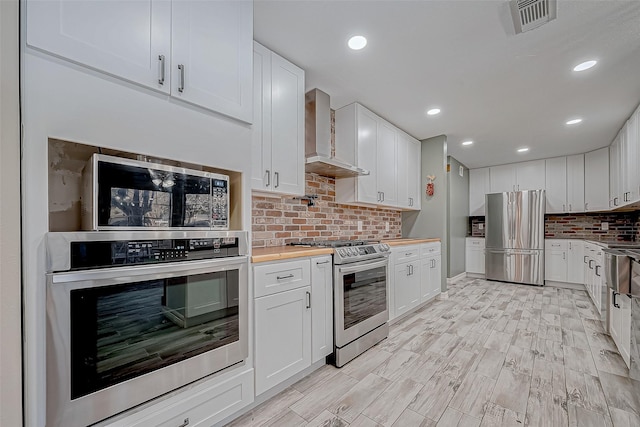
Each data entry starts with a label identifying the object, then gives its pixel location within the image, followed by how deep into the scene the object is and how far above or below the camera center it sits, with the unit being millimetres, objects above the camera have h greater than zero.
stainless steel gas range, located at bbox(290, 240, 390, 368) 2188 -731
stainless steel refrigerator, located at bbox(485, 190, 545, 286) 4988 -436
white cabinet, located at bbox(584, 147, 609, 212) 4609 +594
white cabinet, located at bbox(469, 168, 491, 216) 5887 +543
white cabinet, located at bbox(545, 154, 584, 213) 4913 +564
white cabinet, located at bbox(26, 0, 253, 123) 1018 +756
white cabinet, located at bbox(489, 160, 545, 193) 5309 +760
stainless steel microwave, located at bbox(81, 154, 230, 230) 1110 +76
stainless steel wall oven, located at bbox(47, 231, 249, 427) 998 -454
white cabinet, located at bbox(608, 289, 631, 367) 2094 -918
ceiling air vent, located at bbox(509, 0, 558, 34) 1657 +1277
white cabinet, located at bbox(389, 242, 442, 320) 3039 -786
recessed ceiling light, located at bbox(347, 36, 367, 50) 1997 +1286
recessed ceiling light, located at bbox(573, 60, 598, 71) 2248 +1257
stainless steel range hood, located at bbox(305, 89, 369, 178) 2646 +805
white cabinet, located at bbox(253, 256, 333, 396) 1684 -711
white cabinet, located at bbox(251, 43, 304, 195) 2053 +714
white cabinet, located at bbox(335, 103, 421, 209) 3070 +698
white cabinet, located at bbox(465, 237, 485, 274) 5680 -878
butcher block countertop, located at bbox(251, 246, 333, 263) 1702 -280
